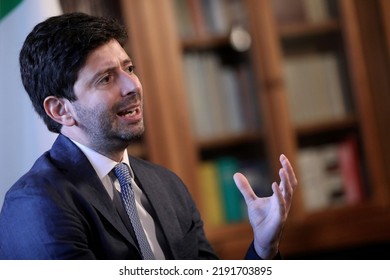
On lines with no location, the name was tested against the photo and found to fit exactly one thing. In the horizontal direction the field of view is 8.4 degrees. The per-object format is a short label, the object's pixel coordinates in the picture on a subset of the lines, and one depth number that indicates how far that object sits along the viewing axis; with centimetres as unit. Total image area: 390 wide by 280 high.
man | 657
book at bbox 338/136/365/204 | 775
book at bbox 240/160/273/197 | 751
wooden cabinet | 764
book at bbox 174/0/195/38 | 766
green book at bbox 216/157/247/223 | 760
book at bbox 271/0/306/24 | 775
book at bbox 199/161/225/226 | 763
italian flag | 672
